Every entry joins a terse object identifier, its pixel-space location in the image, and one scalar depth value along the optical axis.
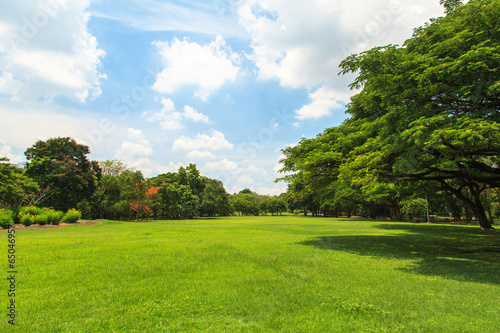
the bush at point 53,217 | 25.63
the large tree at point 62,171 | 34.16
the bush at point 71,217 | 28.55
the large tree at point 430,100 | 7.46
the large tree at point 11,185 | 22.44
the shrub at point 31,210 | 24.72
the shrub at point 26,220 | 23.12
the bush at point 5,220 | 21.14
